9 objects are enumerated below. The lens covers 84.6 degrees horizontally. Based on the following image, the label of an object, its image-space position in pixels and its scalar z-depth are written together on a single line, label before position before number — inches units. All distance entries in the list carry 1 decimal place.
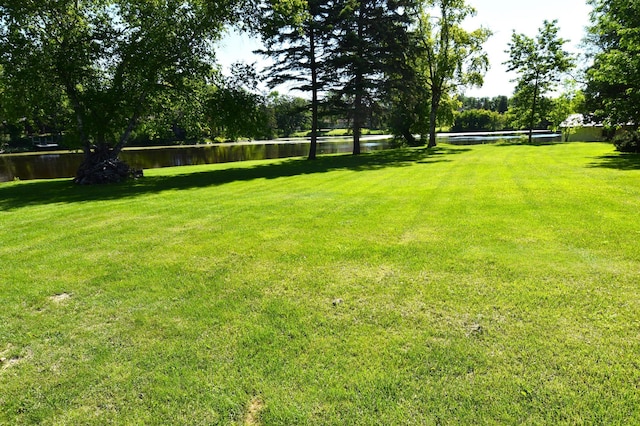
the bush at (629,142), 778.2
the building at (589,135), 1625.6
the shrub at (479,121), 4261.8
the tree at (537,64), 1485.0
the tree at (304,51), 823.1
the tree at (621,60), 598.2
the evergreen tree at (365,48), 871.7
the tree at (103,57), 551.8
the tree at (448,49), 1212.5
